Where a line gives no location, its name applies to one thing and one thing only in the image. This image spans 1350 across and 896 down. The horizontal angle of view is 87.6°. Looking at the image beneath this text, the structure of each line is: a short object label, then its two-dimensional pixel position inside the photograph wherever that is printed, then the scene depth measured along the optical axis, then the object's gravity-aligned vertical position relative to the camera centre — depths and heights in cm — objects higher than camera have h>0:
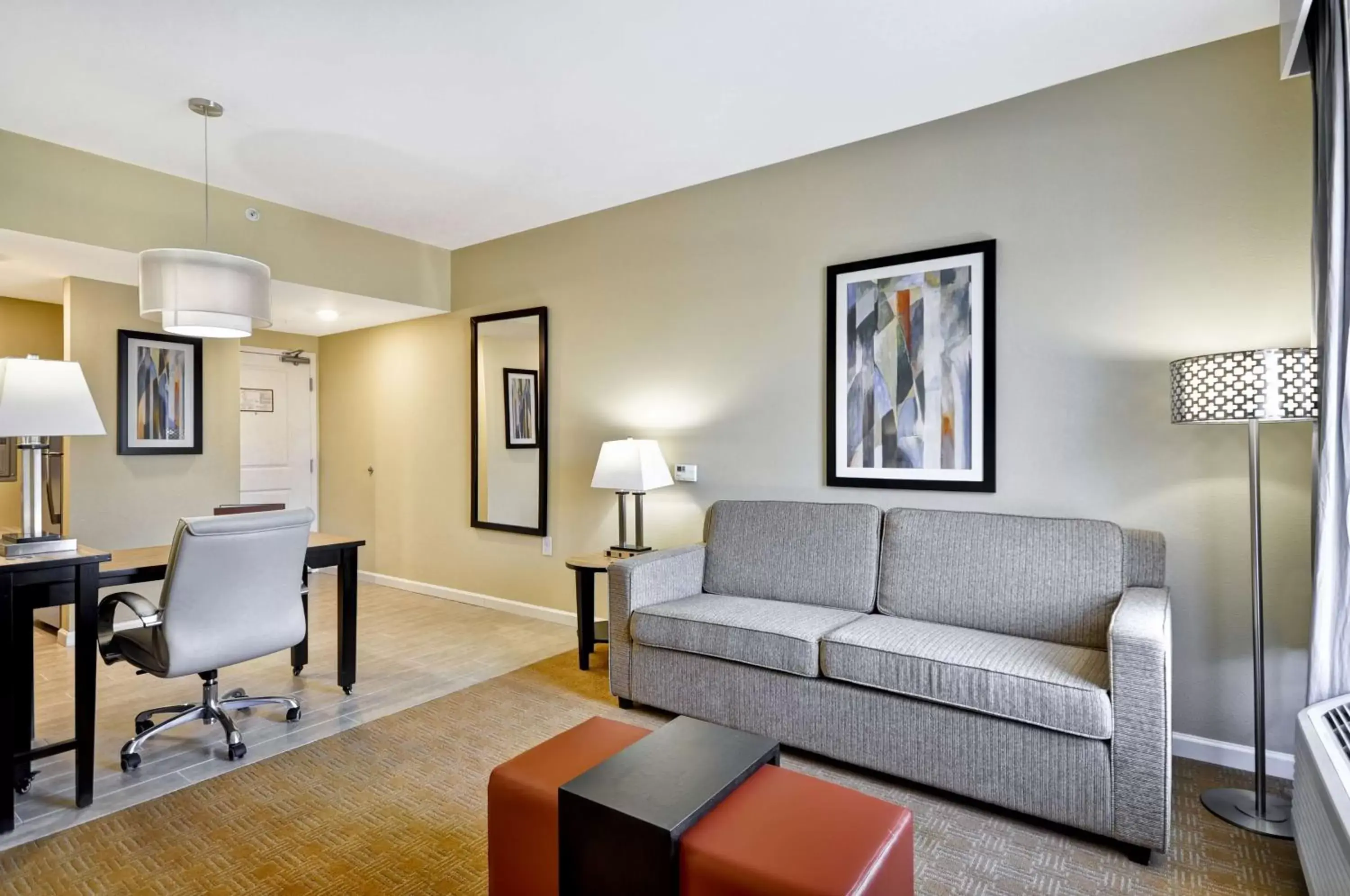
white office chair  242 -57
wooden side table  351 -81
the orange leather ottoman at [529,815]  153 -81
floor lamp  201 +12
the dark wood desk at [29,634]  210 -57
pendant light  255 +59
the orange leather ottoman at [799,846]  124 -75
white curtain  181 +5
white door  570 +16
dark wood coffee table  132 -71
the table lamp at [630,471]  354 -12
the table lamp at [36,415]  227 +12
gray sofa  195 -67
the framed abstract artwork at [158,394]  428 +36
